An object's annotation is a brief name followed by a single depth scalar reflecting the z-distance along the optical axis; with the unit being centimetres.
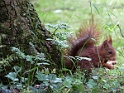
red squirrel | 623
